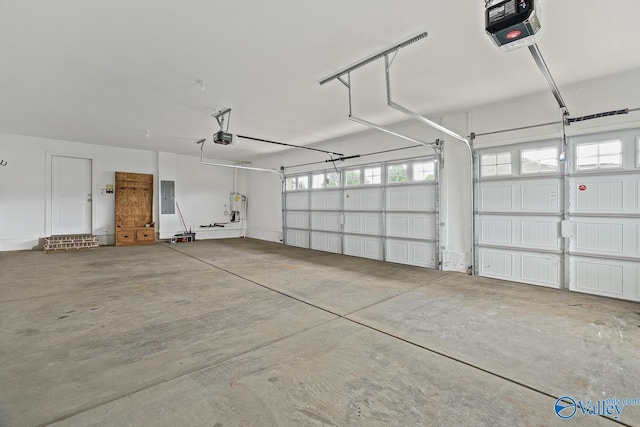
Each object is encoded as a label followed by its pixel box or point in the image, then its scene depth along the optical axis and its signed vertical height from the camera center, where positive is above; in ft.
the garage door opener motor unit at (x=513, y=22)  6.20 +4.28
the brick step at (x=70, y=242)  24.77 -2.47
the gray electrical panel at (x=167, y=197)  32.17 +1.97
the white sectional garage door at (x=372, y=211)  20.29 +0.26
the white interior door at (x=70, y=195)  26.96 +1.87
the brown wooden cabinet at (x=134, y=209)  29.30 +0.59
